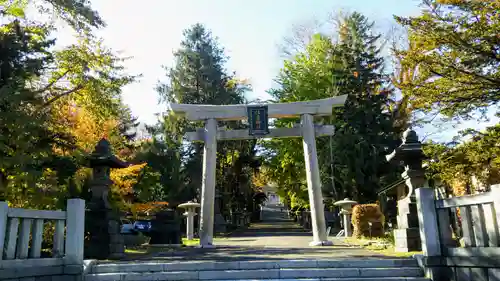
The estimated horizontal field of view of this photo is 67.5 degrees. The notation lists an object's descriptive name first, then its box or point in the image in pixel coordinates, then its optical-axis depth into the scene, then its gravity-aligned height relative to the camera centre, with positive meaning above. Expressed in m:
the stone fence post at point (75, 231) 6.47 -0.05
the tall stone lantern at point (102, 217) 8.98 +0.24
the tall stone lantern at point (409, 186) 8.32 +0.77
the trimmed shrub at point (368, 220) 13.90 +0.02
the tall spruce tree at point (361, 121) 22.06 +5.98
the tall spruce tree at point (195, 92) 24.95 +9.02
